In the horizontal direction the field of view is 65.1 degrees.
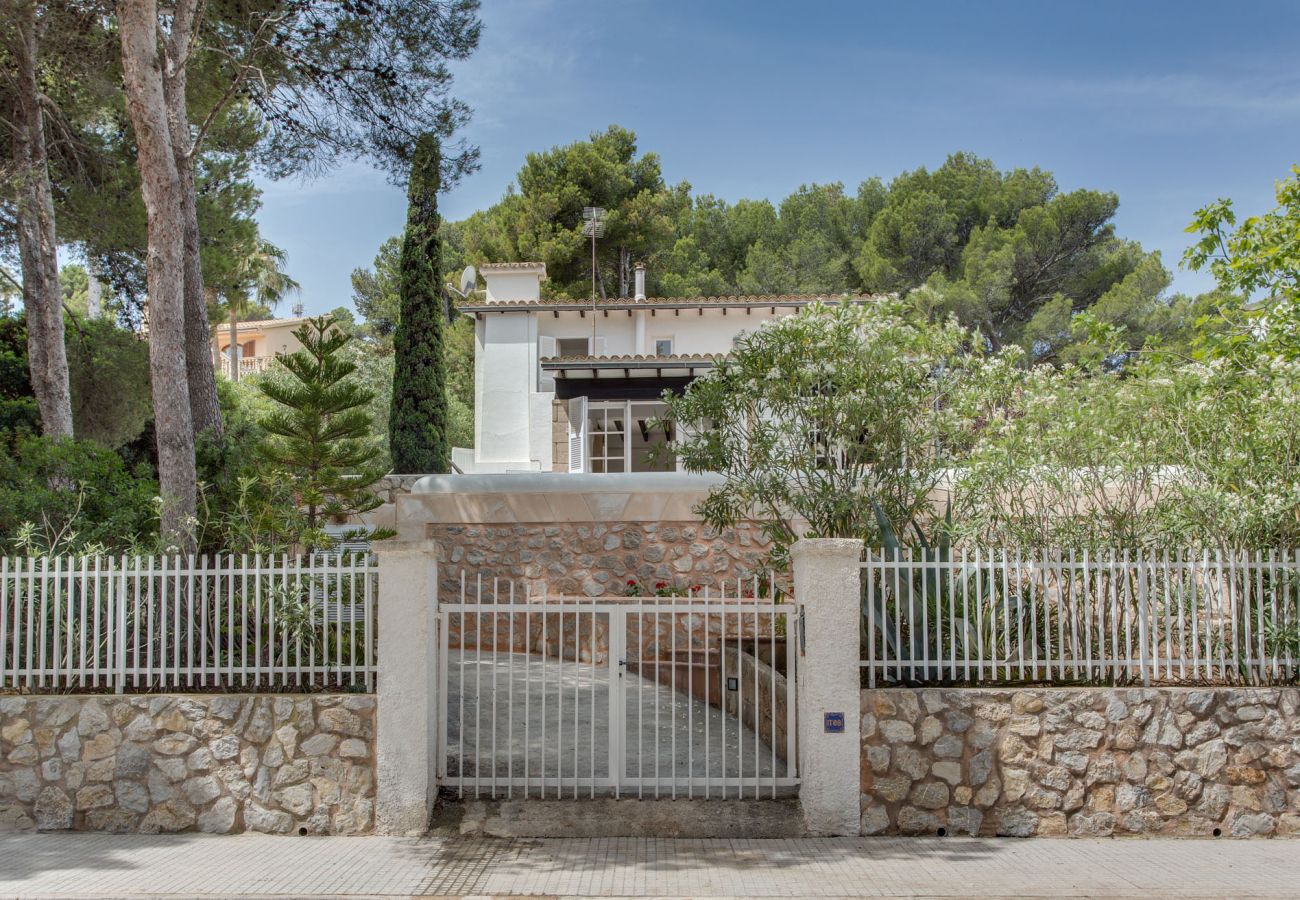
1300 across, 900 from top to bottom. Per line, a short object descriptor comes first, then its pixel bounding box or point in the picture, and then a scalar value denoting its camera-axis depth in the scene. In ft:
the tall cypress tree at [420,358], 70.38
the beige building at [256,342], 175.63
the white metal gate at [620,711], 25.84
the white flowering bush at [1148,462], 27.25
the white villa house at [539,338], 81.51
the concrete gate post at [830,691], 25.09
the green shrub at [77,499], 35.09
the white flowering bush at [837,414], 29.86
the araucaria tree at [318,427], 32.73
